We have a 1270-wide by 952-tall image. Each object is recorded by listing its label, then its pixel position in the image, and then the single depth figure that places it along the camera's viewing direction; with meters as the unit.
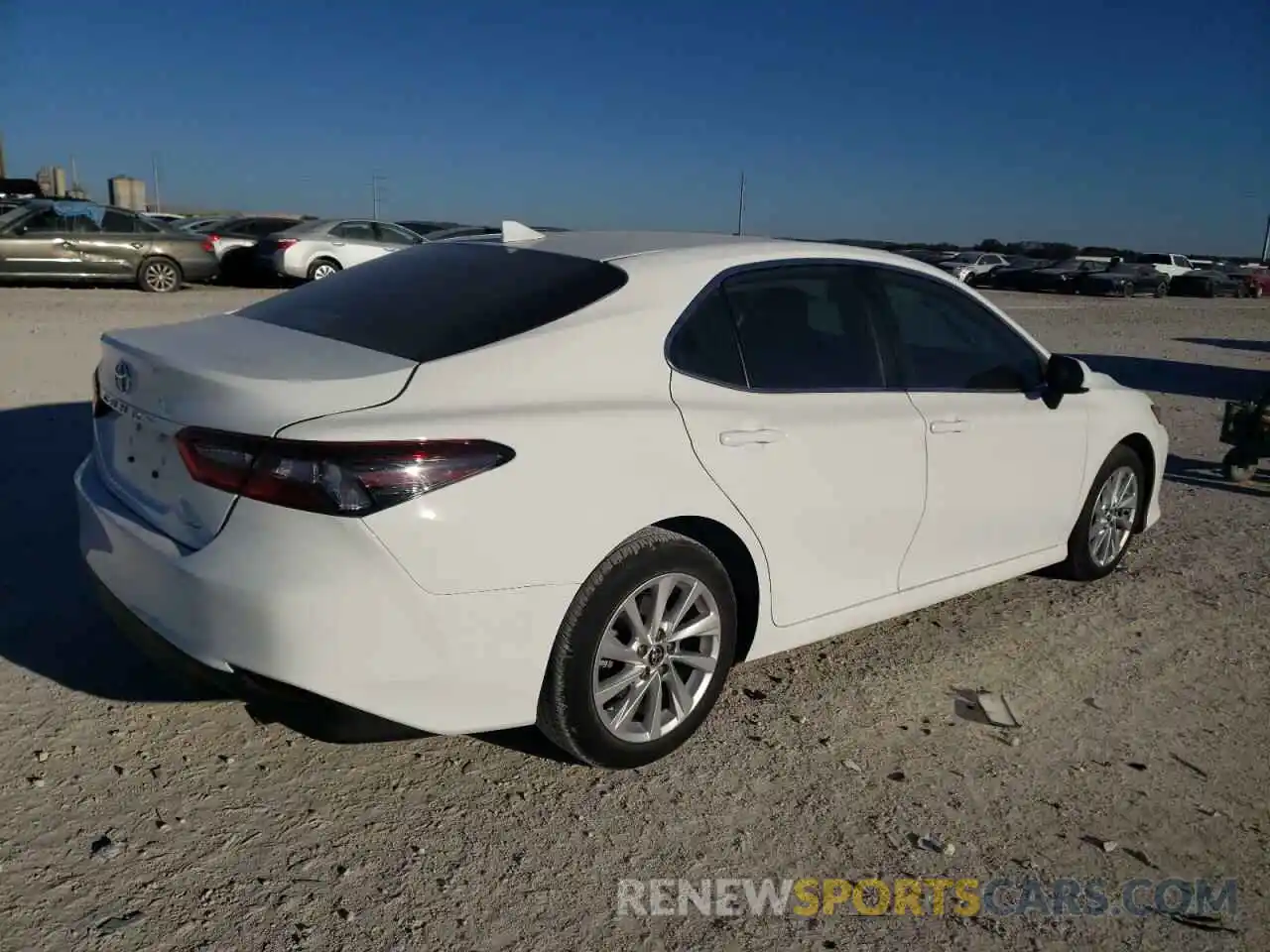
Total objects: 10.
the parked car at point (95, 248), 16.23
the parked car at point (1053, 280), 38.41
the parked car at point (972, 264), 39.50
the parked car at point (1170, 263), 44.53
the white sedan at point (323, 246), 19.19
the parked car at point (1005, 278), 39.28
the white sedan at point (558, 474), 2.49
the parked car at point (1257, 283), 43.09
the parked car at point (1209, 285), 41.50
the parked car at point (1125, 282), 37.59
